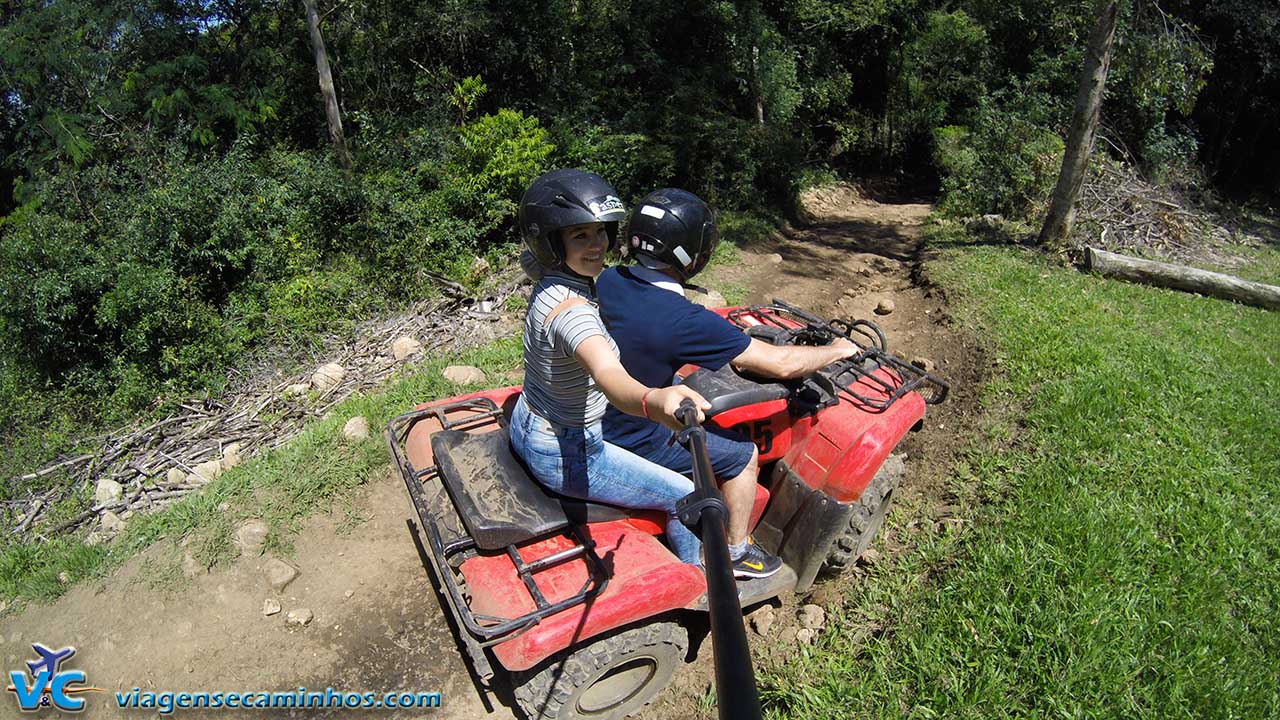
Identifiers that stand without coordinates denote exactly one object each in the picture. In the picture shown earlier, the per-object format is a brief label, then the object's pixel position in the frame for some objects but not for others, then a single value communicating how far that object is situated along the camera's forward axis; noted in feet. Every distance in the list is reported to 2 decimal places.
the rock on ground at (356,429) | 15.75
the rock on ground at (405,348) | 20.27
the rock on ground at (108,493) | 15.89
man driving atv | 8.31
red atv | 8.12
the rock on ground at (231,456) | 16.35
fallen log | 23.44
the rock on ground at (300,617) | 11.56
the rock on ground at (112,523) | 14.77
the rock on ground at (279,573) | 12.17
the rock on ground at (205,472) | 15.81
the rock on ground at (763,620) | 11.28
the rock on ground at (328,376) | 19.20
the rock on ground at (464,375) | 17.90
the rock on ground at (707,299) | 22.73
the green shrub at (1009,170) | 33.35
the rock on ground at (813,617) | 11.18
